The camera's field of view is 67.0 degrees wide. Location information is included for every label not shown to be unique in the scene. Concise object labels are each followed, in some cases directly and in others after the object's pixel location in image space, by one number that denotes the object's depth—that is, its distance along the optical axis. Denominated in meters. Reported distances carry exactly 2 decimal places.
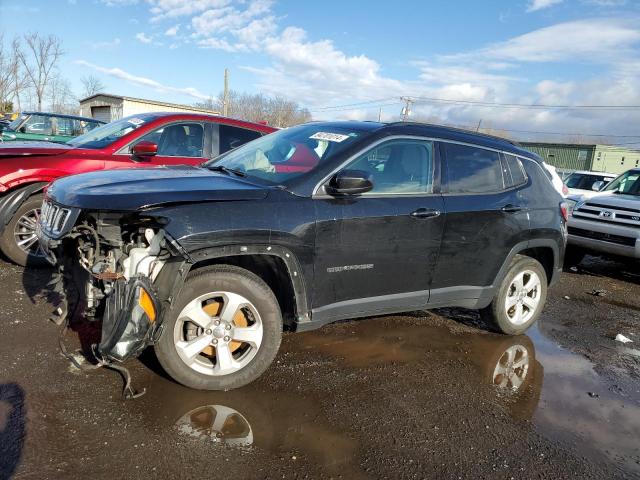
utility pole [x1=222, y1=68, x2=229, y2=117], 40.98
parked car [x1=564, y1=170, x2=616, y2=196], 12.46
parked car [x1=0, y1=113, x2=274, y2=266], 5.18
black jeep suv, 2.95
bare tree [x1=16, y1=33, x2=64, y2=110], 47.81
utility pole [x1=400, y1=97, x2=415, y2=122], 51.36
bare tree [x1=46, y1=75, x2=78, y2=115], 54.62
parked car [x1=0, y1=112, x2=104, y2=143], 13.56
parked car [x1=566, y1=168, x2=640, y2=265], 7.41
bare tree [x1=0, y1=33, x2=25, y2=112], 39.72
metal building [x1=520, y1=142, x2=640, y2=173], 45.68
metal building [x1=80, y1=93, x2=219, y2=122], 30.86
